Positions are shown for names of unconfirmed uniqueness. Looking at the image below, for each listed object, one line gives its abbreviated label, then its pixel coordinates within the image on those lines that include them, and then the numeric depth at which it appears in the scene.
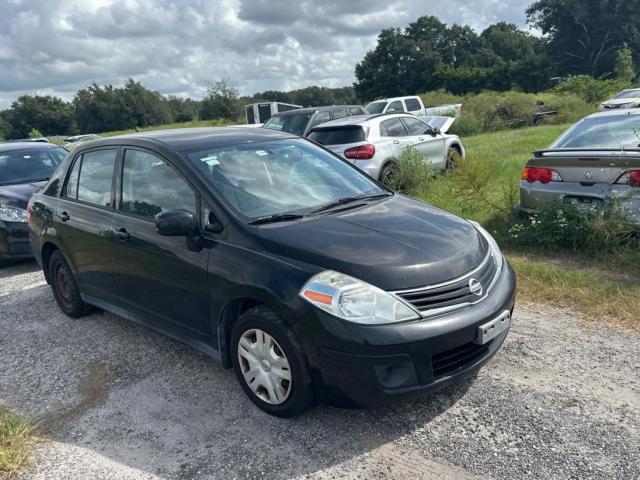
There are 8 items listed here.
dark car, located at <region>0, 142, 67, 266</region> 7.23
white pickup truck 20.00
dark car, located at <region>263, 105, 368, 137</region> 12.81
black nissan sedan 2.84
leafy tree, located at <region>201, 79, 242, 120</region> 45.88
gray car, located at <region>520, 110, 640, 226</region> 5.43
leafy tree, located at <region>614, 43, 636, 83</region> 32.37
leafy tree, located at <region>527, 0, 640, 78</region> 56.31
